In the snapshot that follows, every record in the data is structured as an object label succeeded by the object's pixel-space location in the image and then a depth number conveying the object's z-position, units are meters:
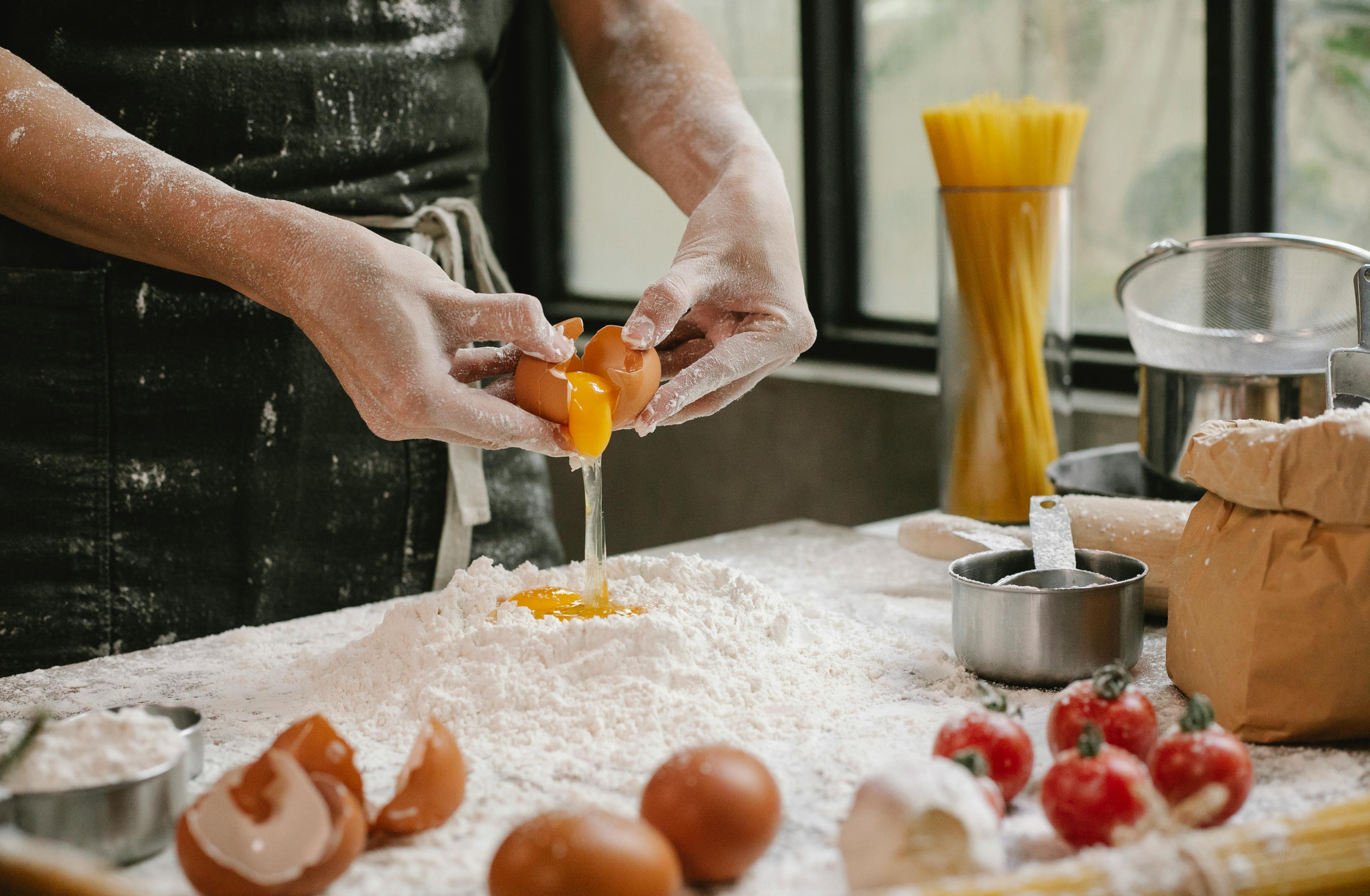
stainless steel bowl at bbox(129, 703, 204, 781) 0.87
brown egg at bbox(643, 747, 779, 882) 0.70
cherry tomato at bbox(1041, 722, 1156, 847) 0.71
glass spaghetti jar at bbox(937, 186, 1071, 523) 1.65
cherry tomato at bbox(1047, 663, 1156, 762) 0.83
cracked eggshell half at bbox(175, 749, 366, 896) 0.69
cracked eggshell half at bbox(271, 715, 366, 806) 0.77
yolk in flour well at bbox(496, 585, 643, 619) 1.13
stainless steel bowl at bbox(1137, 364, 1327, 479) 1.35
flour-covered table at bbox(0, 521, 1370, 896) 0.81
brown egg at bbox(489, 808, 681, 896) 0.63
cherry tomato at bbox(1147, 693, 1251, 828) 0.75
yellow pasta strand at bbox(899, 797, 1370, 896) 0.63
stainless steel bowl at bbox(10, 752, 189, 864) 0.73
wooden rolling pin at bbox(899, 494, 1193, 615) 1.23
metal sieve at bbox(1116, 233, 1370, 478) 1.36
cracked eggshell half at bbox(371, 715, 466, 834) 0.78
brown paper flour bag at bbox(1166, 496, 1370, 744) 0.87
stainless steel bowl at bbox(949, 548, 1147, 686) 1.03
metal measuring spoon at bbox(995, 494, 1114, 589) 1.11
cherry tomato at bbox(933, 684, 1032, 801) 0.80
